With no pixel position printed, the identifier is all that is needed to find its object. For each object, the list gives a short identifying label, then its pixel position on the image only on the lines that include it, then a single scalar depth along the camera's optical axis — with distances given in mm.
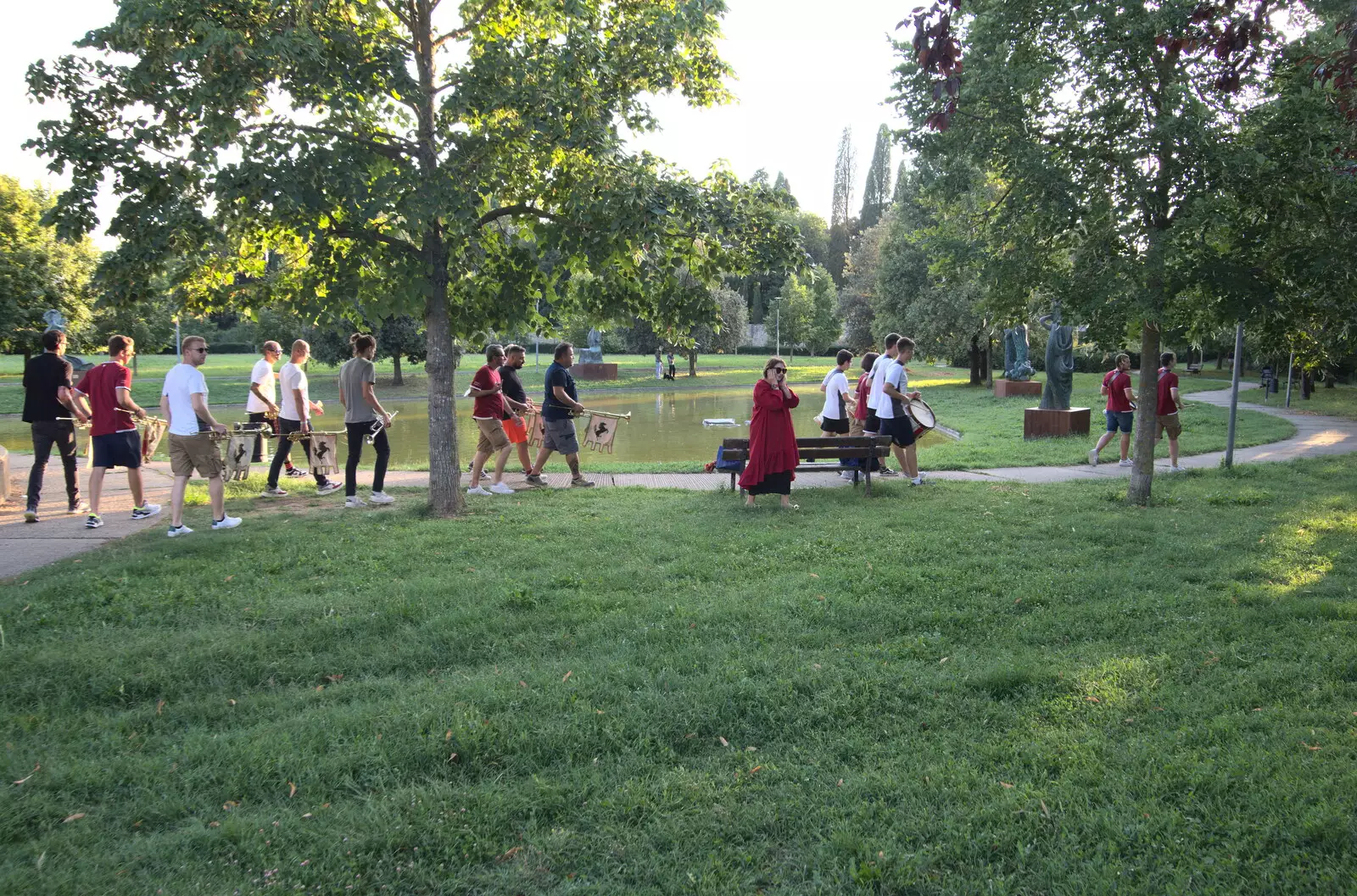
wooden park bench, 10023
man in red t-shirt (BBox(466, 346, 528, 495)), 10539
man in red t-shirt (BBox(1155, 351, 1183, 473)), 12320
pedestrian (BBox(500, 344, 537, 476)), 11148
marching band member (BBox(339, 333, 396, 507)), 9492
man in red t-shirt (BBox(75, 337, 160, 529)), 8336
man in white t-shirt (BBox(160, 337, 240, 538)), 7699
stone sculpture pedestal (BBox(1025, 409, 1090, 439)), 17797
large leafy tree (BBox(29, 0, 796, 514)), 7141
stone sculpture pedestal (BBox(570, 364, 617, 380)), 44094
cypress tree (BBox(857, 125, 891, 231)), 93988
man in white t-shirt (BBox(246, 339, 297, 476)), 10762
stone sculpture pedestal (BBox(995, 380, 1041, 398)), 29125
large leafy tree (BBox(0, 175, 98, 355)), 24125
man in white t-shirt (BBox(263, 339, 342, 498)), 10555
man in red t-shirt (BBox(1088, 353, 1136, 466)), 13047
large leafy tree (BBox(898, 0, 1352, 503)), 7945
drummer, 10641
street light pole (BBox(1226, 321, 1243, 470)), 11195
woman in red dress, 9156
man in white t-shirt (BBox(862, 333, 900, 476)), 10873
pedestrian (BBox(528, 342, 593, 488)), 10844
